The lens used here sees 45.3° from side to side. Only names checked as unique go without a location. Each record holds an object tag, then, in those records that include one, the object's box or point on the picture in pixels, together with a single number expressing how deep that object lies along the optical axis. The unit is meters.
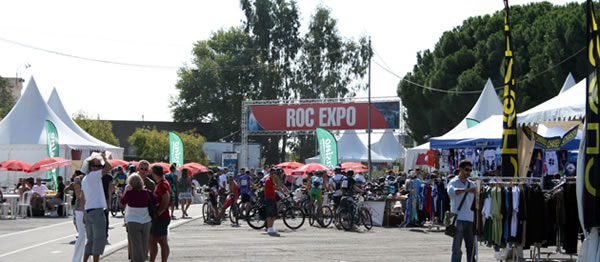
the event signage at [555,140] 16.98
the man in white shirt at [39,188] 26.38
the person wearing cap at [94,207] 10.78
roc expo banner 43.31
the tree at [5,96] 78.31
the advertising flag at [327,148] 34.09
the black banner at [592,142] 8.60
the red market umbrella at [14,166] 29.40
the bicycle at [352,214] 20.14
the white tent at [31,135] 36.59
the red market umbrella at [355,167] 36.81
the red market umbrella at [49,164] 28.48
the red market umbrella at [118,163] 33.03
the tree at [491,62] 40.69
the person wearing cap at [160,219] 10.94
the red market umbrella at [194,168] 35.88
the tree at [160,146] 62.56
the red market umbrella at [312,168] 31.09
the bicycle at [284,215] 20.23
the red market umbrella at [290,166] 38.12
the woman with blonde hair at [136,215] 10.33
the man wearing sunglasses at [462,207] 10.93
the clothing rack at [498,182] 11.30
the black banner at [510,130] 14.26
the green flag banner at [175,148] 36.84
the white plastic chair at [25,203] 25.75
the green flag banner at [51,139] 33.31
